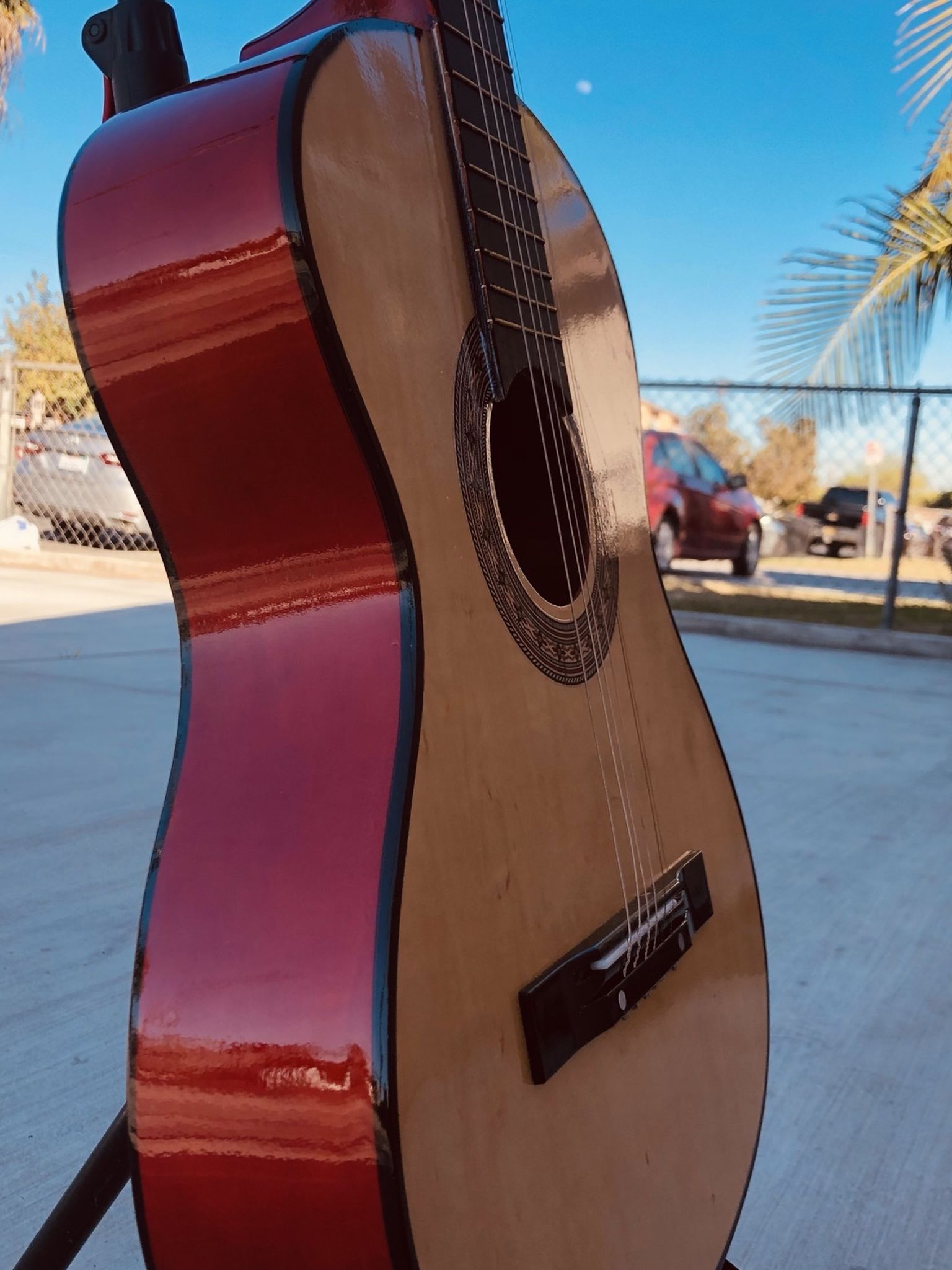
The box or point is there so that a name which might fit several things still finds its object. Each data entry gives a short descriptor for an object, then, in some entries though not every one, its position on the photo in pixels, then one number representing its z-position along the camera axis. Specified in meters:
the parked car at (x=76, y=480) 6.67
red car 7.53
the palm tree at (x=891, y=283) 4.75
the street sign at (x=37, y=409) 6.83
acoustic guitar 0.57
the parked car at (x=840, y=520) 11.70
